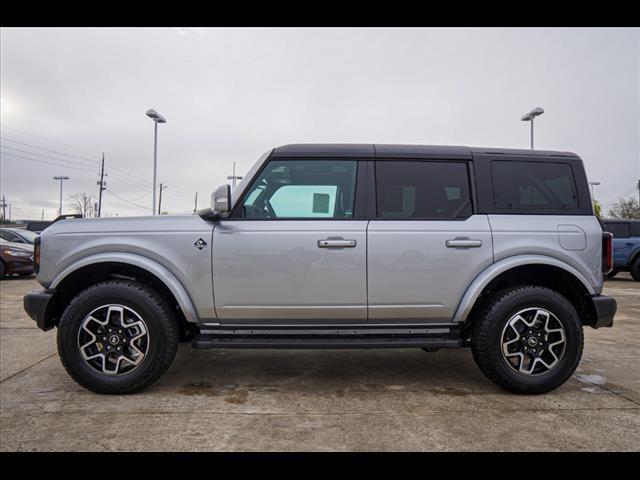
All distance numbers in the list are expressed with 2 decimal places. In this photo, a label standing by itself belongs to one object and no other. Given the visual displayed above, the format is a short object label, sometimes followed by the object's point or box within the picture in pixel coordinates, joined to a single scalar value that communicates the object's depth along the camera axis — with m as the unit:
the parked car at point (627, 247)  12.39
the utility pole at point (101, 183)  35.09
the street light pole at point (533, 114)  16.17
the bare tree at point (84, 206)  58.12
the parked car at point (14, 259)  11.23
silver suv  3.28
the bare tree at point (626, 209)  36.91
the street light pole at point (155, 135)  17.98
